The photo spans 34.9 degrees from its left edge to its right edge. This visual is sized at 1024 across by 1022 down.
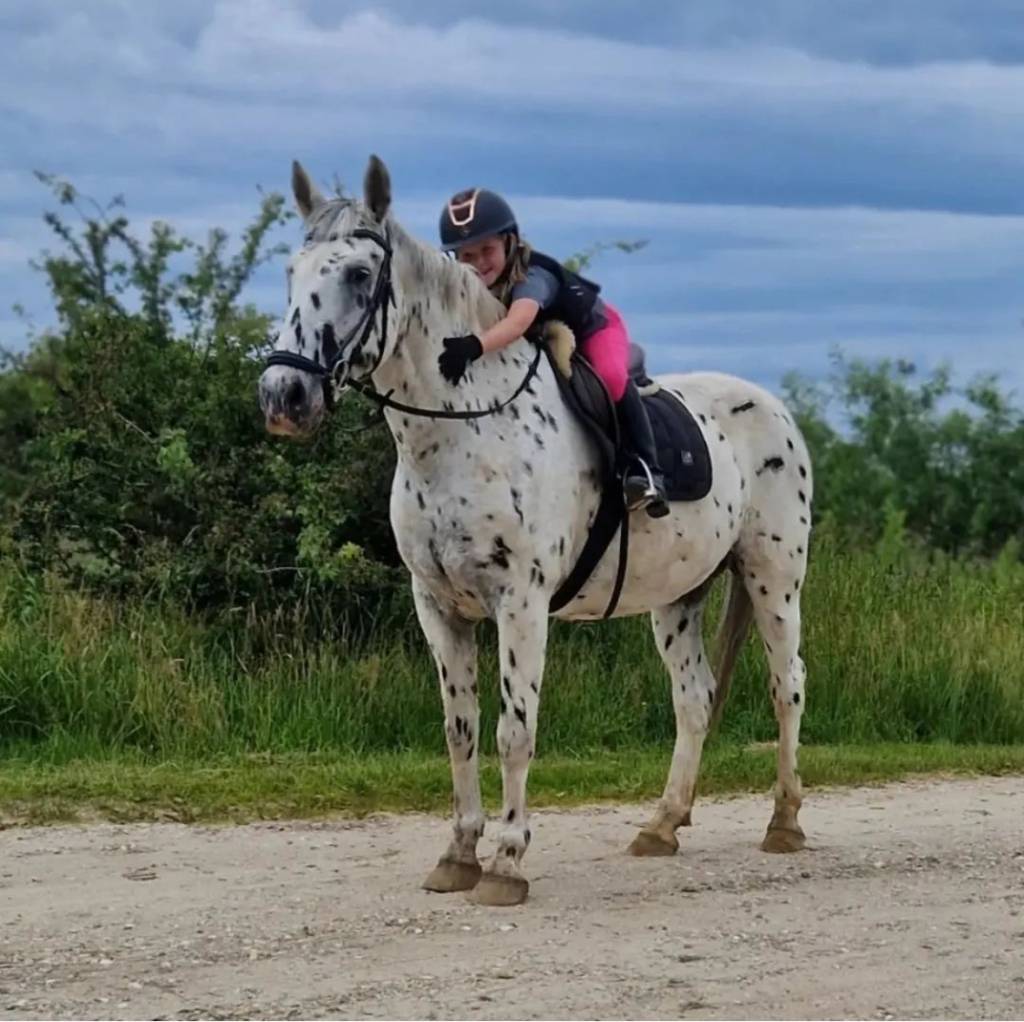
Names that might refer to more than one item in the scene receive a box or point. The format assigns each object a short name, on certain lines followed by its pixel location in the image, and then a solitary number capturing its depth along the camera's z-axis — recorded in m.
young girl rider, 6.68
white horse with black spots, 6.14
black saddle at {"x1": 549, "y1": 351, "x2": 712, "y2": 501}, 7.03
